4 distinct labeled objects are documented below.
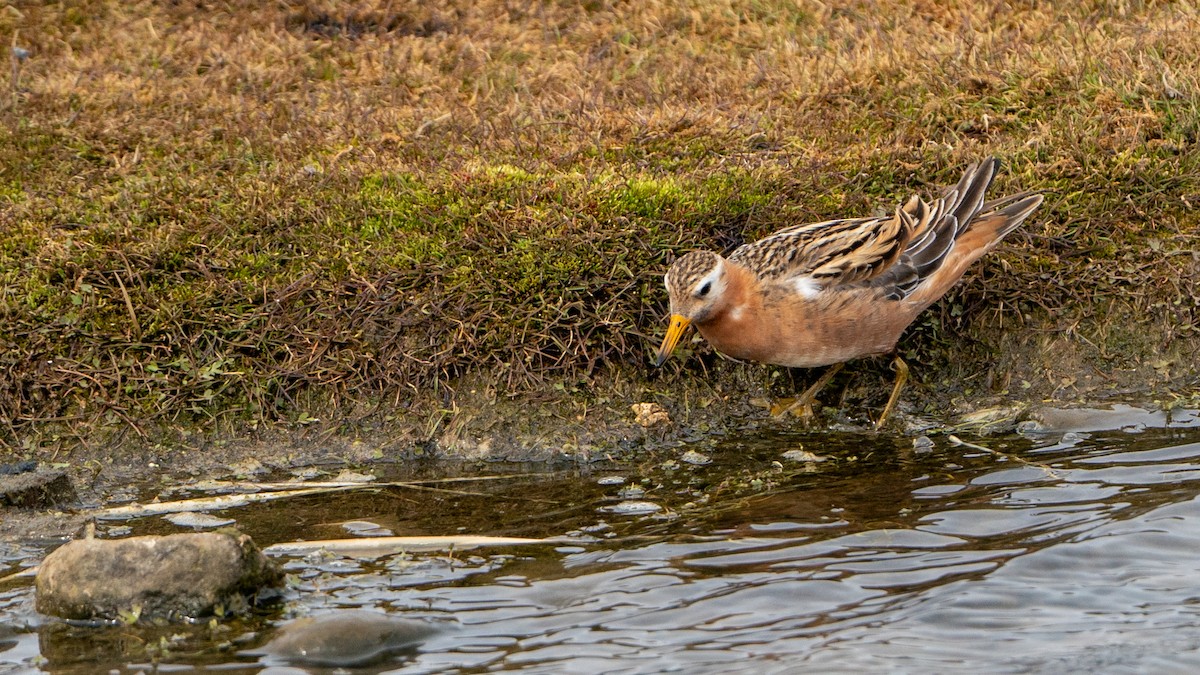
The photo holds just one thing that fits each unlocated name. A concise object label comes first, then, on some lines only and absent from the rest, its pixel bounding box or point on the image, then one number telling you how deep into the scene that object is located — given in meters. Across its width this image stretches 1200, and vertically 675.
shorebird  15.92
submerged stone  11.46
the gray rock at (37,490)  14.48
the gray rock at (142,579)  12.00
